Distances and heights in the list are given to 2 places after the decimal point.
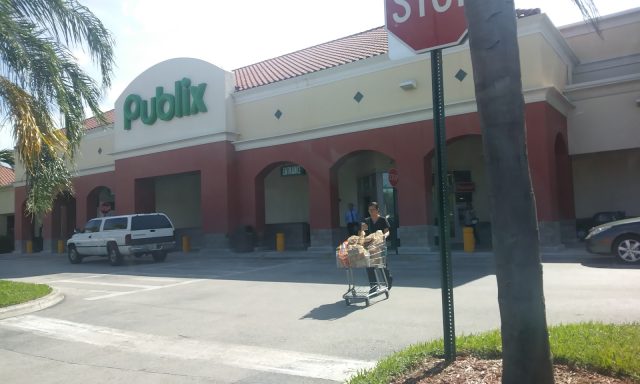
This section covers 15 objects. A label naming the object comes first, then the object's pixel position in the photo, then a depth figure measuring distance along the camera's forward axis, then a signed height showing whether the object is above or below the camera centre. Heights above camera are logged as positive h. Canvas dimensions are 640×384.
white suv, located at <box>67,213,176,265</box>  20.39 -0.26
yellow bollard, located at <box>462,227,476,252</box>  17.41 -0.77
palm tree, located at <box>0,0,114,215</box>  11.31 +3.63
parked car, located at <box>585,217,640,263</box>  13.00 -0.76
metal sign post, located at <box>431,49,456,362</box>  5.15 +0.15
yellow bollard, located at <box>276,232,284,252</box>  22.42 -0.77
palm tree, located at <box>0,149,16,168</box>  25.63 +3.90
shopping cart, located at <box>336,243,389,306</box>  9.20 -0.76
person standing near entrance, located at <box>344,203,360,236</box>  20.06 +0.00
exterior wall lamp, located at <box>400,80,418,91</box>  18.73 +4.82
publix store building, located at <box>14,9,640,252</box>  18.02 +3.44
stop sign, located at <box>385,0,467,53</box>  5.44 +2.08
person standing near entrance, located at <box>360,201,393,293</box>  10.01 -0.14
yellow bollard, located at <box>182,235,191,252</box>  25.72 -0.79
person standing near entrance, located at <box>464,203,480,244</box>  20.12 -0.19
